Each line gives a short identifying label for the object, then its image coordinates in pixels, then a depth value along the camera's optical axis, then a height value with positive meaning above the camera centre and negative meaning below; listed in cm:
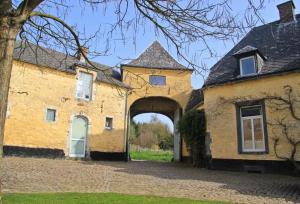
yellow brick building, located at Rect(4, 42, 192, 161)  1489 +235
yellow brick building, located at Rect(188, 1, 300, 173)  1070 +178
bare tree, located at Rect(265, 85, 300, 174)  1040 +99
